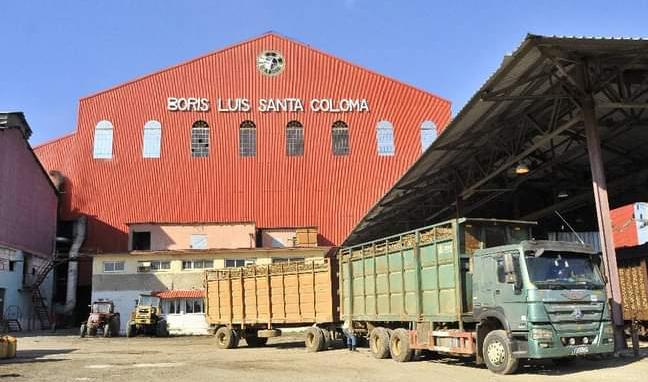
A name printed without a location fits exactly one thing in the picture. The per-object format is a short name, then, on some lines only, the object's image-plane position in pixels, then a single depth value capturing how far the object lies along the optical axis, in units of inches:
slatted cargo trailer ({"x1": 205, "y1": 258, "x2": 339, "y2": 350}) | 756.0
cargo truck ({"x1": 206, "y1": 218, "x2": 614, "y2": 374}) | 448.5
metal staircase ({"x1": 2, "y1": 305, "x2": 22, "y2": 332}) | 1412.4
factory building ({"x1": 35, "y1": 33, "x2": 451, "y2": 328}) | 1652.3
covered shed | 542.3
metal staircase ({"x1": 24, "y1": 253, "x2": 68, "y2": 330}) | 1536.7
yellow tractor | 1284.4
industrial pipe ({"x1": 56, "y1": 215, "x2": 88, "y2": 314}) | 1581.0
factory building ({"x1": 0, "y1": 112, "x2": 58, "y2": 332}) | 1440.7
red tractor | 1280.4
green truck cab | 442.3
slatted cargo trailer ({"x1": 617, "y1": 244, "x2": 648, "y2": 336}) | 720.1
